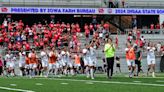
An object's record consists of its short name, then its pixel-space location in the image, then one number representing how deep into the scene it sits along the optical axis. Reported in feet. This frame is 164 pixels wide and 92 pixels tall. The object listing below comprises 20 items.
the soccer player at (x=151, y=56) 87.49
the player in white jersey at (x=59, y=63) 101.76
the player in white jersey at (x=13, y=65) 107.88
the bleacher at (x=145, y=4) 157.69
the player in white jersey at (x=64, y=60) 104.27
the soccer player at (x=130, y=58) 81.87
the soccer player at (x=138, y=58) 95.40
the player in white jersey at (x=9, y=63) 107.94
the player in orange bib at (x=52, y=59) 91.25
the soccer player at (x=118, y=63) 118.11
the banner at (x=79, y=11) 145.89
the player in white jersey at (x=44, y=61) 94.47
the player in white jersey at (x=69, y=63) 105.62
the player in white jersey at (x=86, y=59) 81.67
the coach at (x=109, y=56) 72.05
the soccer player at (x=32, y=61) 95.09
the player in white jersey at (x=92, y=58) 80.07
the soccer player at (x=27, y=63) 98.03
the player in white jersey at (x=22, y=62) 104.01
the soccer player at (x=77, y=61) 107.96
